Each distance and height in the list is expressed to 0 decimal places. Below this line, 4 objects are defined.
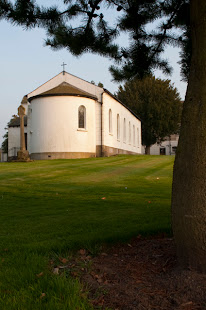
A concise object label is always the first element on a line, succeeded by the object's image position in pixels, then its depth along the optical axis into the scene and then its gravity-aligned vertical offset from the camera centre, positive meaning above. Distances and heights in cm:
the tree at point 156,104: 5181 +830
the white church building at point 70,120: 3116 +352
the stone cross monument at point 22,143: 2914 +110
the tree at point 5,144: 5401 +190
